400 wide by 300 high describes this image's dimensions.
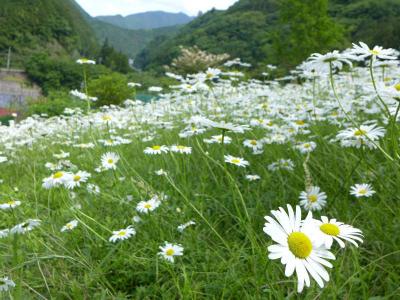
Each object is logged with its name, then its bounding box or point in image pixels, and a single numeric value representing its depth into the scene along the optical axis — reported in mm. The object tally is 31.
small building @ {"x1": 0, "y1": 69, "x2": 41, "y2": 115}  25895
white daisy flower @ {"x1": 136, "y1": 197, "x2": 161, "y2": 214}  550
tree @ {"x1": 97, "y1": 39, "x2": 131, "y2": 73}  41087
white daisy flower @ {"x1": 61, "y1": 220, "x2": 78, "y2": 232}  574
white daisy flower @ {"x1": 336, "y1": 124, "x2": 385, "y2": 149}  492
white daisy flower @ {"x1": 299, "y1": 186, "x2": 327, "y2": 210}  525
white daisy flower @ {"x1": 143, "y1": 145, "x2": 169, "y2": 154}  623
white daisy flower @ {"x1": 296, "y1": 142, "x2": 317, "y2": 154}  701
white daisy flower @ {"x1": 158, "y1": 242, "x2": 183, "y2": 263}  457
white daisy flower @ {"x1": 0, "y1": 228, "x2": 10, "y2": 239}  482
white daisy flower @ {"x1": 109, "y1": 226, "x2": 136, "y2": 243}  499
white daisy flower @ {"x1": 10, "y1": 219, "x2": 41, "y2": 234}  433
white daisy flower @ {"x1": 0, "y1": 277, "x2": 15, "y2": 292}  361
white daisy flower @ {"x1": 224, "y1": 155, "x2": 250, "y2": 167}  548
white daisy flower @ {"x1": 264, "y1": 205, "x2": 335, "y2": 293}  222
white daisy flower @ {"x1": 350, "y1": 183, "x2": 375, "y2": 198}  535
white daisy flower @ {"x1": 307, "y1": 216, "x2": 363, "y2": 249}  276
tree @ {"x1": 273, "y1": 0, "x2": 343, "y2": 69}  10475
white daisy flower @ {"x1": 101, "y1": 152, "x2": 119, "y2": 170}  715
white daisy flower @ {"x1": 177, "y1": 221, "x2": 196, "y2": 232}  513
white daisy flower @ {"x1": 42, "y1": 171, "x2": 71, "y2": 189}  530
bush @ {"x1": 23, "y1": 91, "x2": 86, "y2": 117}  10571
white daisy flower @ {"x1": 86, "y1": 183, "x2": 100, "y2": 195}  627
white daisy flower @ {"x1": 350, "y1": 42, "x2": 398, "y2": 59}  451
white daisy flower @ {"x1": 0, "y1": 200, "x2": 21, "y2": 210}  542
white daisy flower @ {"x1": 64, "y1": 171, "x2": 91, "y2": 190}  555
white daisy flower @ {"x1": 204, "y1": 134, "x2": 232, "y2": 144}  697
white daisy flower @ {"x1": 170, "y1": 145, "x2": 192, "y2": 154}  630
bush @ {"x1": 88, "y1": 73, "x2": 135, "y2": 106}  12266
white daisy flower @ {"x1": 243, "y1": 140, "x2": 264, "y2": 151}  740
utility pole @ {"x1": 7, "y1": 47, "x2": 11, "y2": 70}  33319
